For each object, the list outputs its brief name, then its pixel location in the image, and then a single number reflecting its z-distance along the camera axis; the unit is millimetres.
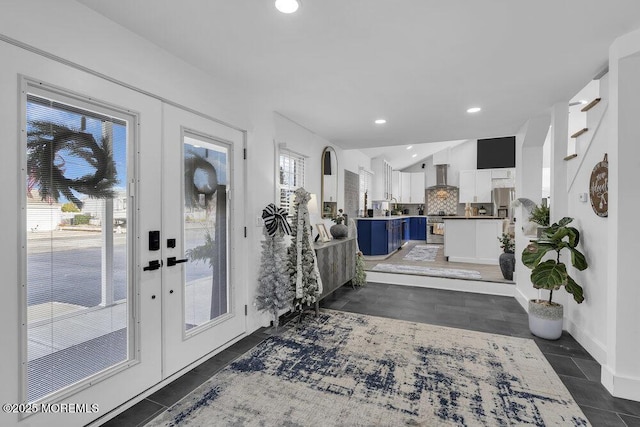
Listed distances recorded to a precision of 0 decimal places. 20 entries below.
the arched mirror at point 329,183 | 5012
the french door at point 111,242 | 1644
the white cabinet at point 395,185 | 10709
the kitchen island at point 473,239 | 6766
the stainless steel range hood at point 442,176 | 10458
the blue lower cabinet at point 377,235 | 7523
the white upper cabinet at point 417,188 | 11266
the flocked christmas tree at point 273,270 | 3236
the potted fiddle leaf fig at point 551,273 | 2887
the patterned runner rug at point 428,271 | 5383
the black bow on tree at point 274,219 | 3256
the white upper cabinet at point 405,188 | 11352
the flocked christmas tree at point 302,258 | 3457
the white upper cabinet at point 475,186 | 9469
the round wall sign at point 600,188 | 2443
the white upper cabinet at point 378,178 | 9297
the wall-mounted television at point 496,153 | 8688
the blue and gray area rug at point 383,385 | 1938
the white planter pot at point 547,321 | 3107
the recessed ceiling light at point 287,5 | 1774
